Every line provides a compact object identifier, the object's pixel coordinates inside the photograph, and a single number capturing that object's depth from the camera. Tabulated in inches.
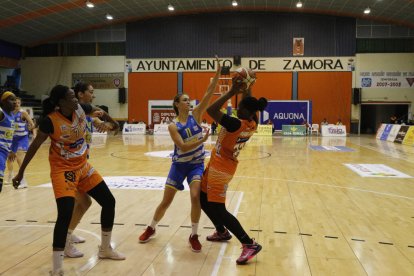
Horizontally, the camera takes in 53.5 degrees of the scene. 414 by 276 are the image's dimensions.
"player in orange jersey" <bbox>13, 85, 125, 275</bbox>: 133.8
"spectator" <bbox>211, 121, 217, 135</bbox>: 1047.0
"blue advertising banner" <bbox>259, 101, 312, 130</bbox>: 1163.3
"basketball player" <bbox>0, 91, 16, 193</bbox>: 207.5
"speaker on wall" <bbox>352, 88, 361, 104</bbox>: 1171.3
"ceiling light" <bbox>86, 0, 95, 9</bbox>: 995.0
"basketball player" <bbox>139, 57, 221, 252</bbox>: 171.5
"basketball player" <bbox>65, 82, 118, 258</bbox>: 159.5
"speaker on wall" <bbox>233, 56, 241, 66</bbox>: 1189.7
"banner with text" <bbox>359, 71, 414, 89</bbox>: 1163.3
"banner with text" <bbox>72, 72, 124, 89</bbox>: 1263.5
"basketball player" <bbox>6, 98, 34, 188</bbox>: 313.0
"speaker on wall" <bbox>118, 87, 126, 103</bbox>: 1249.4
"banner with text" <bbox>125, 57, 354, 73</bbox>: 1180.5
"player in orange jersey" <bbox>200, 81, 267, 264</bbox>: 150.9
